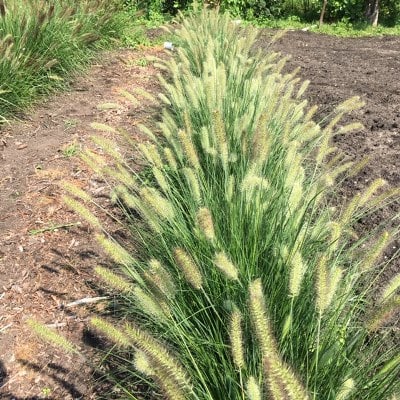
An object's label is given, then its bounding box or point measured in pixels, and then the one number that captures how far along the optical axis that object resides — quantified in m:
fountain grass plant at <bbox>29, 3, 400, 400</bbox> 1.22
